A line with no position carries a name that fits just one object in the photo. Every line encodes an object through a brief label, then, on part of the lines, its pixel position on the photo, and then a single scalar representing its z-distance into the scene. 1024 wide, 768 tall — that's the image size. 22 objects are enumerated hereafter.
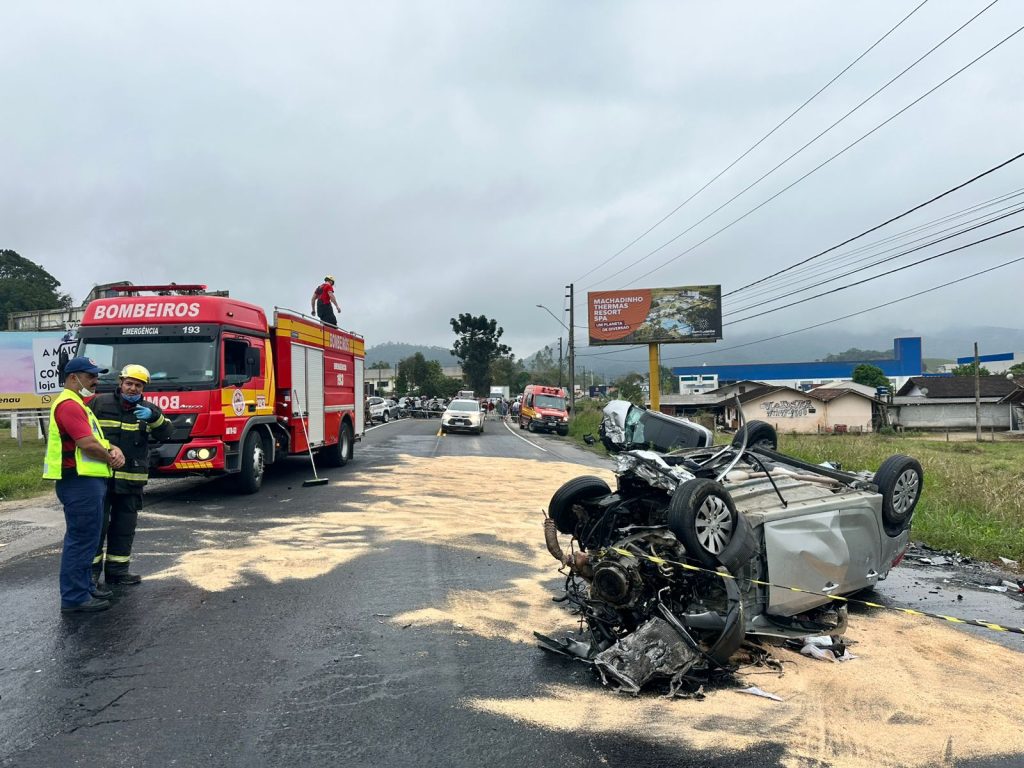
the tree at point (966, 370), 90.08
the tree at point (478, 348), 83.69
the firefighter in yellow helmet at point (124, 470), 6.00
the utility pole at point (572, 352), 46.78
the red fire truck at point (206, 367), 9.86
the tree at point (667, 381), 118.84
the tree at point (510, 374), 92.50
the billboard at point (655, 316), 40.50
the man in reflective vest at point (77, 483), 5.33
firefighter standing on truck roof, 15.35
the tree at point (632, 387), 60.57
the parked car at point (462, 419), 30.38
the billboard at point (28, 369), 21.62
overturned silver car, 4.22
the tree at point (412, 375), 85.56
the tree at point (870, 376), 82.38
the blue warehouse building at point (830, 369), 110.62
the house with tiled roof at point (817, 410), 54.62
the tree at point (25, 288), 61.06
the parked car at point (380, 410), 42.38
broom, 12.40
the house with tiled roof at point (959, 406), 54.71
